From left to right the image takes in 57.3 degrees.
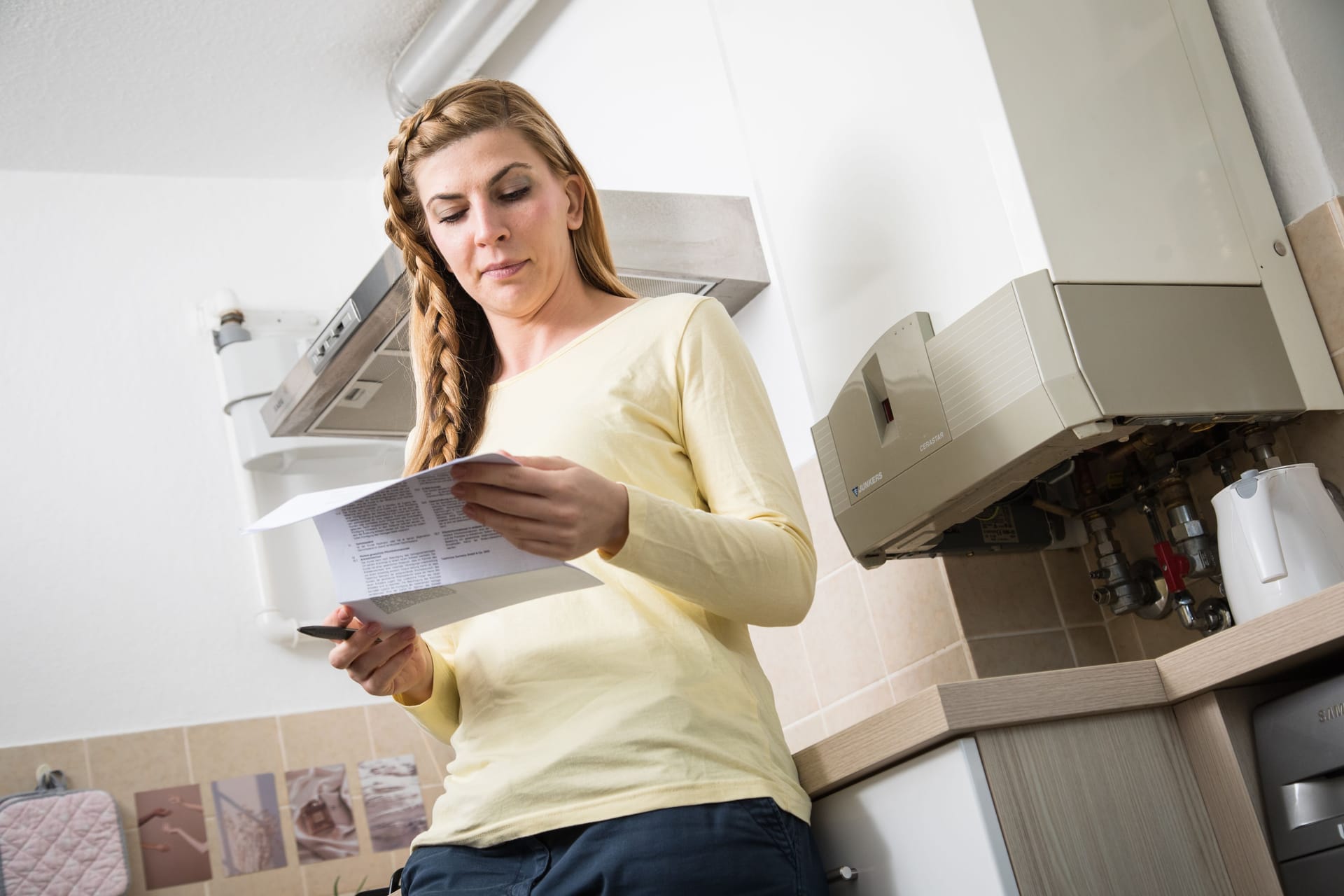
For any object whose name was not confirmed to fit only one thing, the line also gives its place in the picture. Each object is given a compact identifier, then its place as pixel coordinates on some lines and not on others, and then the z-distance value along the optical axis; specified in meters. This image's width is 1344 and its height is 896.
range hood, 1.88
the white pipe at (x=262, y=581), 2.76
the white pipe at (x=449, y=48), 2.61
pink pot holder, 2.32
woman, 0.97
